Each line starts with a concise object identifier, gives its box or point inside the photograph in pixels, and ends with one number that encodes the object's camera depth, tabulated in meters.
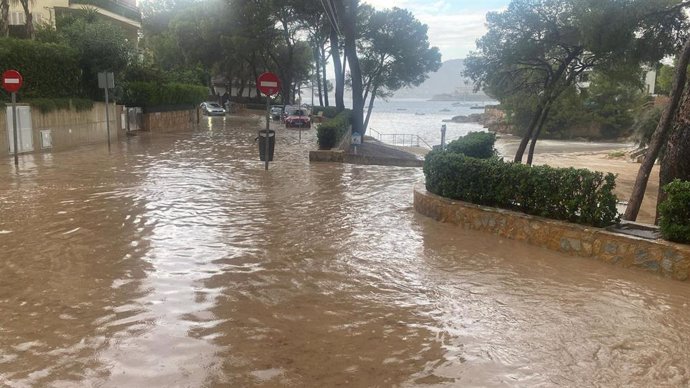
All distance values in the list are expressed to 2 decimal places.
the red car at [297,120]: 35.62
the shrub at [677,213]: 6.42
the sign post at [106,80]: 18.67
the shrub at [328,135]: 18.53
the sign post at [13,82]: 14.52
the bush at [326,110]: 47.56
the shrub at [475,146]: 11.78
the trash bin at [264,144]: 15.16
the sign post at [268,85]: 14.74
